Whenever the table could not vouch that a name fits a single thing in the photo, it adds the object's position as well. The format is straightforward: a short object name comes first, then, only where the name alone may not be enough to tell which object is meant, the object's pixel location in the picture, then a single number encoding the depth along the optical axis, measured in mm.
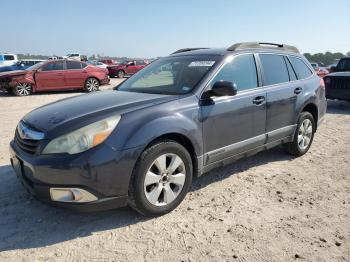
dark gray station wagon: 3117
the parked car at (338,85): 10969
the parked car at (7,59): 29422
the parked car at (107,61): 39734
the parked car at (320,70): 22697
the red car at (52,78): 14484
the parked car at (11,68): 22275
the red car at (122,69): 28672
